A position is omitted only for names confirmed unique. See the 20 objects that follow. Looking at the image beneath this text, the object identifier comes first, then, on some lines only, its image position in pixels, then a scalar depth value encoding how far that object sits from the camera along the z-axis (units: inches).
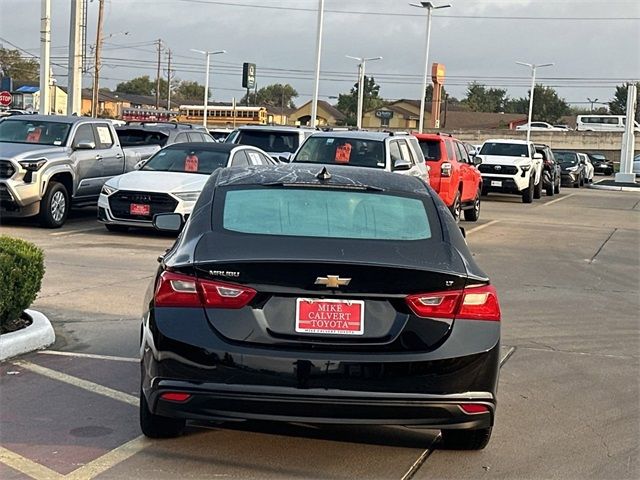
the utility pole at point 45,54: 904.3
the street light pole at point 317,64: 1487.5
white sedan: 556.7
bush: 274.5
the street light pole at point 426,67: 1920.5
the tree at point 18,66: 4175.7
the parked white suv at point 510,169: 1070.4
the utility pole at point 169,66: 4320.9
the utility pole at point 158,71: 4083.9
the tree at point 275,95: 6310.0
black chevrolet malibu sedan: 170.1
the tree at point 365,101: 4918.8
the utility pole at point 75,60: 988.6
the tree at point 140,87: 6156.5
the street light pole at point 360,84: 2353.1
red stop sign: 1481.3
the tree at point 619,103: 5156.0
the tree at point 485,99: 6461.6
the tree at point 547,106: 5310.0
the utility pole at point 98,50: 2322.5
